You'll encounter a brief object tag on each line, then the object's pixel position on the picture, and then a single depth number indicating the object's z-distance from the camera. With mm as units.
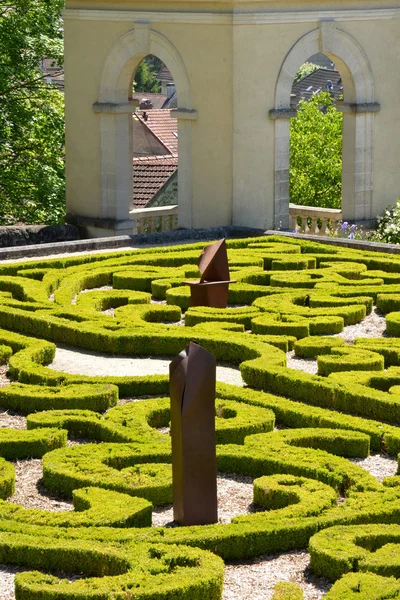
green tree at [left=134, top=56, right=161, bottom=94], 105688
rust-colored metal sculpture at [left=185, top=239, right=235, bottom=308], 14727
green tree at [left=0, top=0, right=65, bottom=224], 28906
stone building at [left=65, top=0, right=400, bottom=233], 20781
